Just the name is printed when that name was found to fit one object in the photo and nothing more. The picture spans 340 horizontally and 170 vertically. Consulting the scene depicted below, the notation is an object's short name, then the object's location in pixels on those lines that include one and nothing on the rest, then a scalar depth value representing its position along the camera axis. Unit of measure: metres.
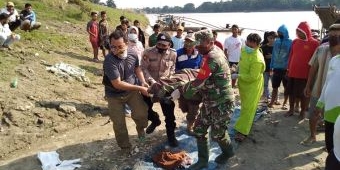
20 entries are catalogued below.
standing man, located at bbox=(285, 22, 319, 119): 7.04
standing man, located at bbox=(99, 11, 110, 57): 13.06
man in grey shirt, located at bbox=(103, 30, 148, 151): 5.34
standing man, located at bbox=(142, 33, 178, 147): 5.97
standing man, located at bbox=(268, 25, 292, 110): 7.87
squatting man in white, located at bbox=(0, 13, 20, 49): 9.73
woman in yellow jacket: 5.96
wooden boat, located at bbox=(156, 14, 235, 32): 32.01
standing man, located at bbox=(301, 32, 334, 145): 5.98
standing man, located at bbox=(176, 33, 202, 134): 6.17
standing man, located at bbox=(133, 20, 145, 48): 12.44
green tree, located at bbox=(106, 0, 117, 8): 75.27
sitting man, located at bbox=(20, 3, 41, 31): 12.95
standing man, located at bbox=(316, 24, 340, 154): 4.11
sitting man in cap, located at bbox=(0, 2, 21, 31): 12.28
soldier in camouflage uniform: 5.05
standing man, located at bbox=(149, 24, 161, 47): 10.51
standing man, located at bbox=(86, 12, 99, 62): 13.05
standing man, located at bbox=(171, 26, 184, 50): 9.57
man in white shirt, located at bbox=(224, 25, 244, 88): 10.18
